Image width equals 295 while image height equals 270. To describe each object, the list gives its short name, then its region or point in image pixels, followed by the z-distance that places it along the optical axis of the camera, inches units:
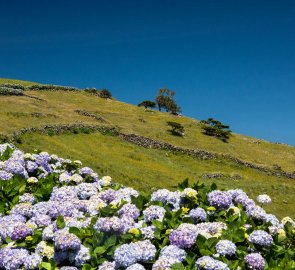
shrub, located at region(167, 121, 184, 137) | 2509.4
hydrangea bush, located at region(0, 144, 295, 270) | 252.2
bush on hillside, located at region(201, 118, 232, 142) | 2675.0
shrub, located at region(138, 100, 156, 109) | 3665.8
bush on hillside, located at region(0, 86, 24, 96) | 2606.5
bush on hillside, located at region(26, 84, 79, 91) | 3250.5
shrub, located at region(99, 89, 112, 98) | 3540.8
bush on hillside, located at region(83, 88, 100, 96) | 3533.0
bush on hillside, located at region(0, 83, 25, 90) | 3060.5
